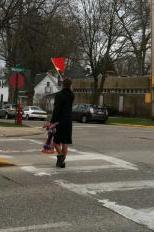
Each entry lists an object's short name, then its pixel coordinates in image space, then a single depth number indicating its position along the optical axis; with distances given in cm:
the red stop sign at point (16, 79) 2945
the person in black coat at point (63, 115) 1187
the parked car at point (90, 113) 4000
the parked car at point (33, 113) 4581
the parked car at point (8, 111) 4831
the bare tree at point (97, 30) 4541
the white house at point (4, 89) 8346
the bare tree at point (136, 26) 4723
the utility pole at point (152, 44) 4294
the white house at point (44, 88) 6781
